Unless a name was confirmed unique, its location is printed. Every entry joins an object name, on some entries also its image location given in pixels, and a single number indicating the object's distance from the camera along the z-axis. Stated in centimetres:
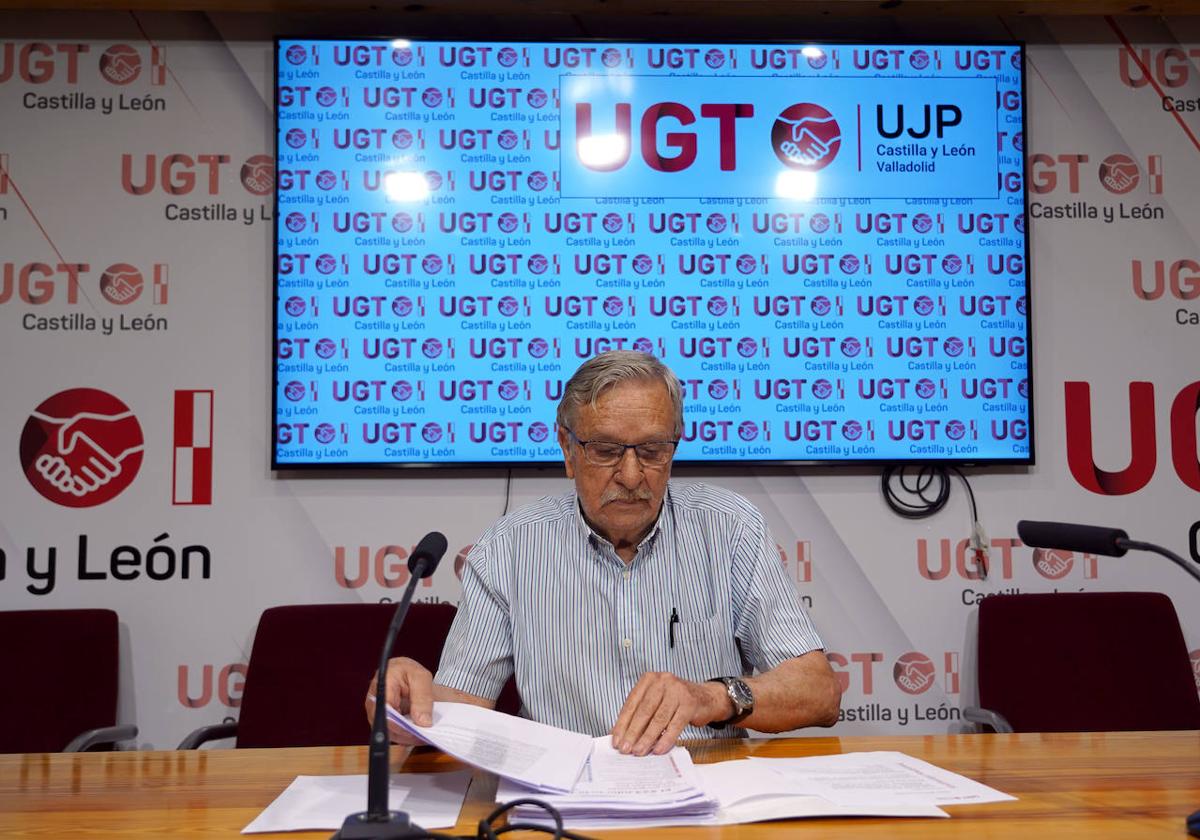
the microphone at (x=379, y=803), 112
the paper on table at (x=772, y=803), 125
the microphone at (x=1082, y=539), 132
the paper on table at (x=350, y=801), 124
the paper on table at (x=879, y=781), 132
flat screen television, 285
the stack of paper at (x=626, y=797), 123
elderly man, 198
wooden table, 122
